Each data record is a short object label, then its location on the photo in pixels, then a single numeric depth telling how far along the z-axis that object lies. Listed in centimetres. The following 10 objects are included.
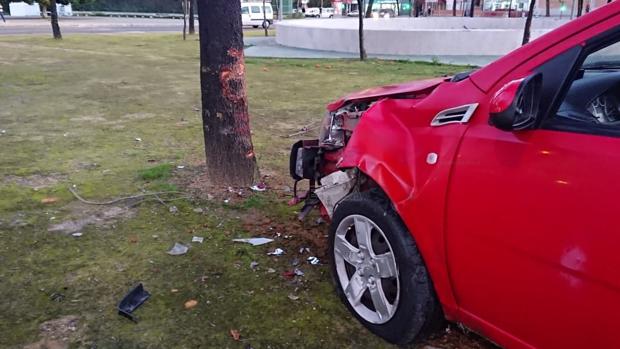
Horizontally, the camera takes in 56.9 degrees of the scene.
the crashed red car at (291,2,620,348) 196
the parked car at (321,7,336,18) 6313
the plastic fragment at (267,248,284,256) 406
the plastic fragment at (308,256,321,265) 391
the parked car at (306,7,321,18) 6400
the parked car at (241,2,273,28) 3991
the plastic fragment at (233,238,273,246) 423
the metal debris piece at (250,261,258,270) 385
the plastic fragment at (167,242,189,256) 407
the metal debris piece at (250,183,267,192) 528
